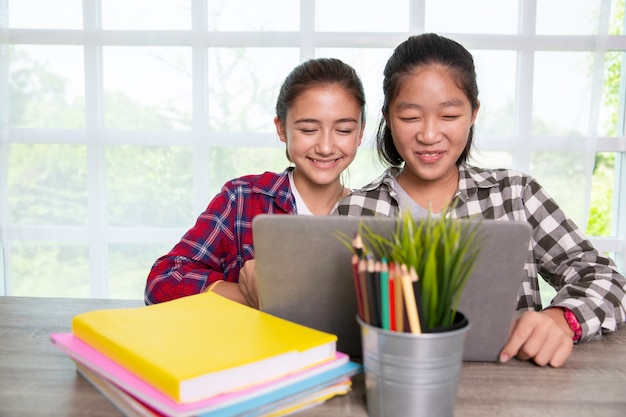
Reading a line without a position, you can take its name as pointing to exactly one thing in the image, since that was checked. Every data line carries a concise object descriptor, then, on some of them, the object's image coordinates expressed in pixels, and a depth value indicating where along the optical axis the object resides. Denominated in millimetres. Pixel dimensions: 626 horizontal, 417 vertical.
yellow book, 625
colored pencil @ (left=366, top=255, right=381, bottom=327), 613
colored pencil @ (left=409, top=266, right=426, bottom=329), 597
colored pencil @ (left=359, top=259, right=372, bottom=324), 623
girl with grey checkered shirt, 1252
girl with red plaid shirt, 1521
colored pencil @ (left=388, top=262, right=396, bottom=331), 602
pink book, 608
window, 2650
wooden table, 710
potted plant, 620
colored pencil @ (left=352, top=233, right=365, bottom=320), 639
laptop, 734
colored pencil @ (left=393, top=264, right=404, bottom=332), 596
